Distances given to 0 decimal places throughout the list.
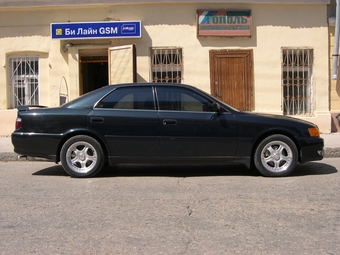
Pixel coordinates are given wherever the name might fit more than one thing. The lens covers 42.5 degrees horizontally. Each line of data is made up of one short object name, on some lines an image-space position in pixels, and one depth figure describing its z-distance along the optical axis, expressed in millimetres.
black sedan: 6871
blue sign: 11742
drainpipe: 11594
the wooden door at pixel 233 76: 11961
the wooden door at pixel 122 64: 11586
